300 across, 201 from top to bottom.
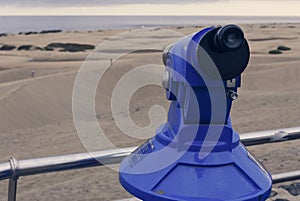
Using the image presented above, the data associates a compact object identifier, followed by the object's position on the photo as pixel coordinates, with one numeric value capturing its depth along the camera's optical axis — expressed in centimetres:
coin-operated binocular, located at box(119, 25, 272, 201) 141
